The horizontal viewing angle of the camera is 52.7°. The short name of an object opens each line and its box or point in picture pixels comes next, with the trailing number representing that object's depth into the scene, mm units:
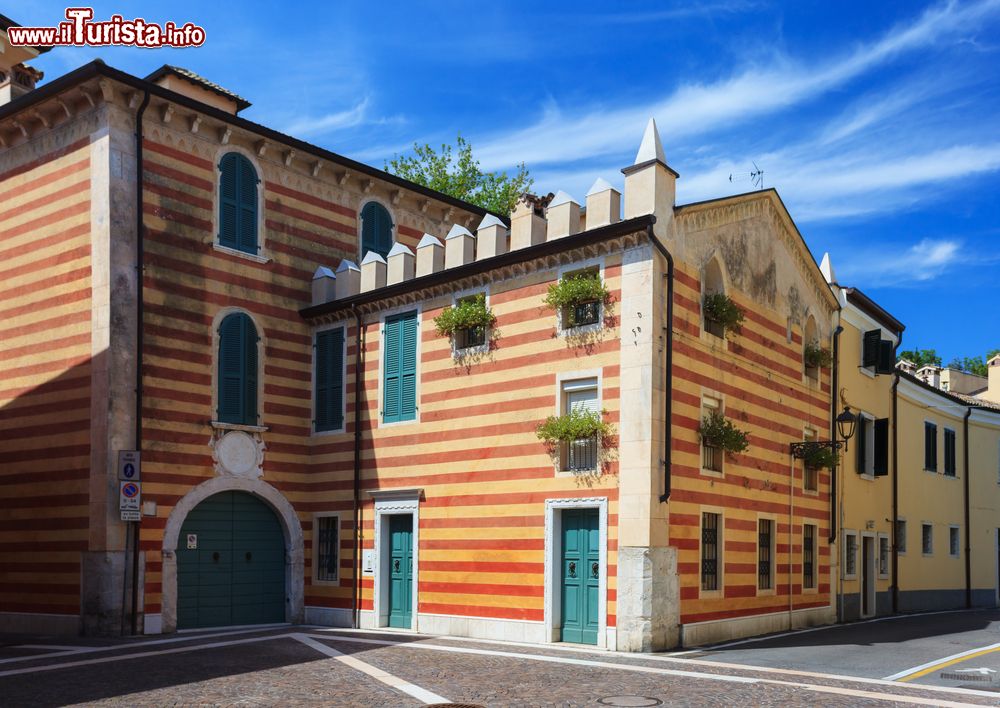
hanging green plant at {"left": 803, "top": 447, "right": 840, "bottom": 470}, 22141
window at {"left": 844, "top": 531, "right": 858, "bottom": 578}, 25109
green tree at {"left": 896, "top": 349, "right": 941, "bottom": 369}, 61125
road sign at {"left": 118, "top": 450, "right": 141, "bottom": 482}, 18484
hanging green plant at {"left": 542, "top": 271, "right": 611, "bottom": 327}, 17750
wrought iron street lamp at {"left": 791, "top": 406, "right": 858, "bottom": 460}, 21188
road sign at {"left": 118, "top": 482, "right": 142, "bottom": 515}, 18391
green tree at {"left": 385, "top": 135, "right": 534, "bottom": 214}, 42344
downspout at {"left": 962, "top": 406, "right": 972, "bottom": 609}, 32812
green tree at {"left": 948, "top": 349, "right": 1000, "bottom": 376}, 61112
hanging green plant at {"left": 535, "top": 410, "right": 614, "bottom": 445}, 17281
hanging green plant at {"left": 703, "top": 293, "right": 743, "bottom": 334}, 19016
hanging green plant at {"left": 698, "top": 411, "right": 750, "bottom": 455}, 18422
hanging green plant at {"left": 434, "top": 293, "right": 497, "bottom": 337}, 19531
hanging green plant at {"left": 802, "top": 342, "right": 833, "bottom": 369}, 23500
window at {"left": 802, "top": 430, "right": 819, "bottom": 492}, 22758
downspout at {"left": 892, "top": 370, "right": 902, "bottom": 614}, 28172
